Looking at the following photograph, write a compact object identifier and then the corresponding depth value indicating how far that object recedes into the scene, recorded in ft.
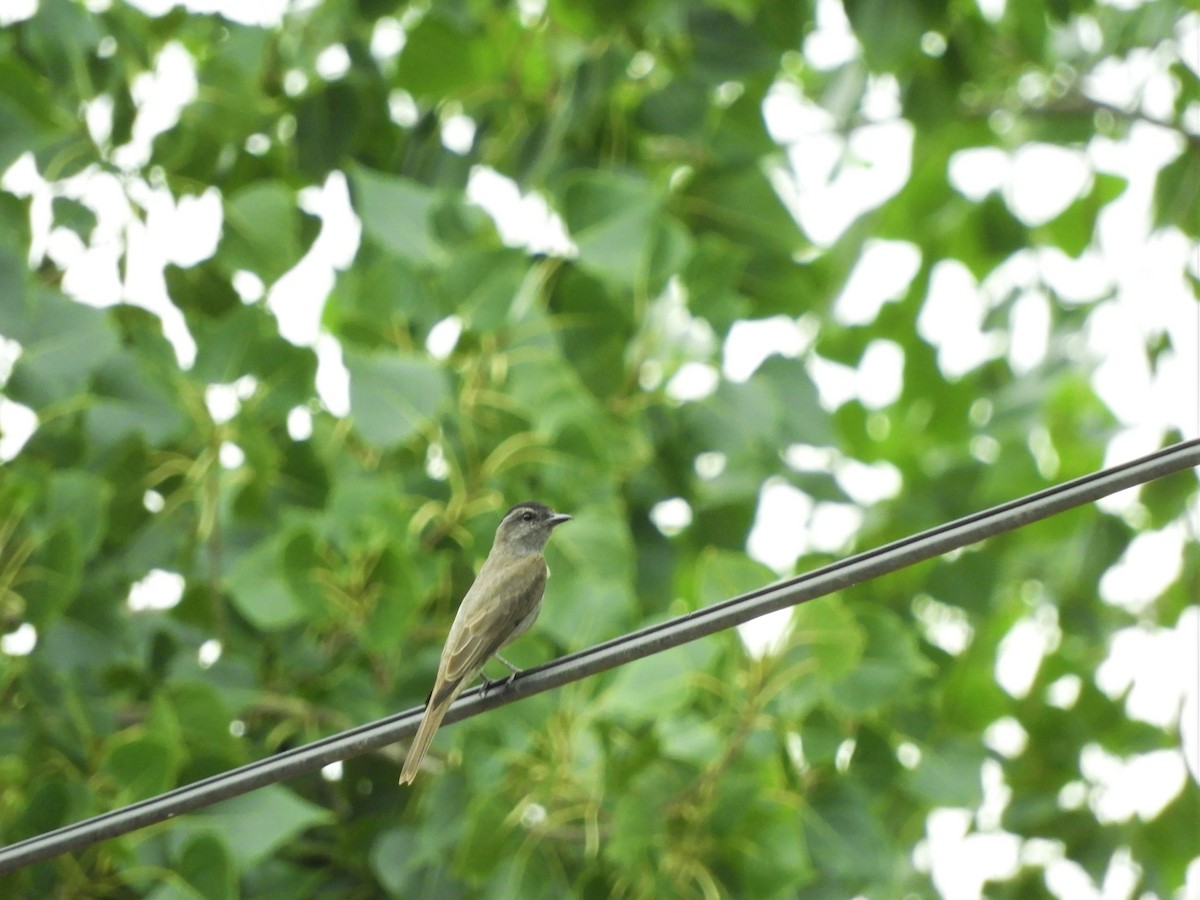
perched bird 30.94
